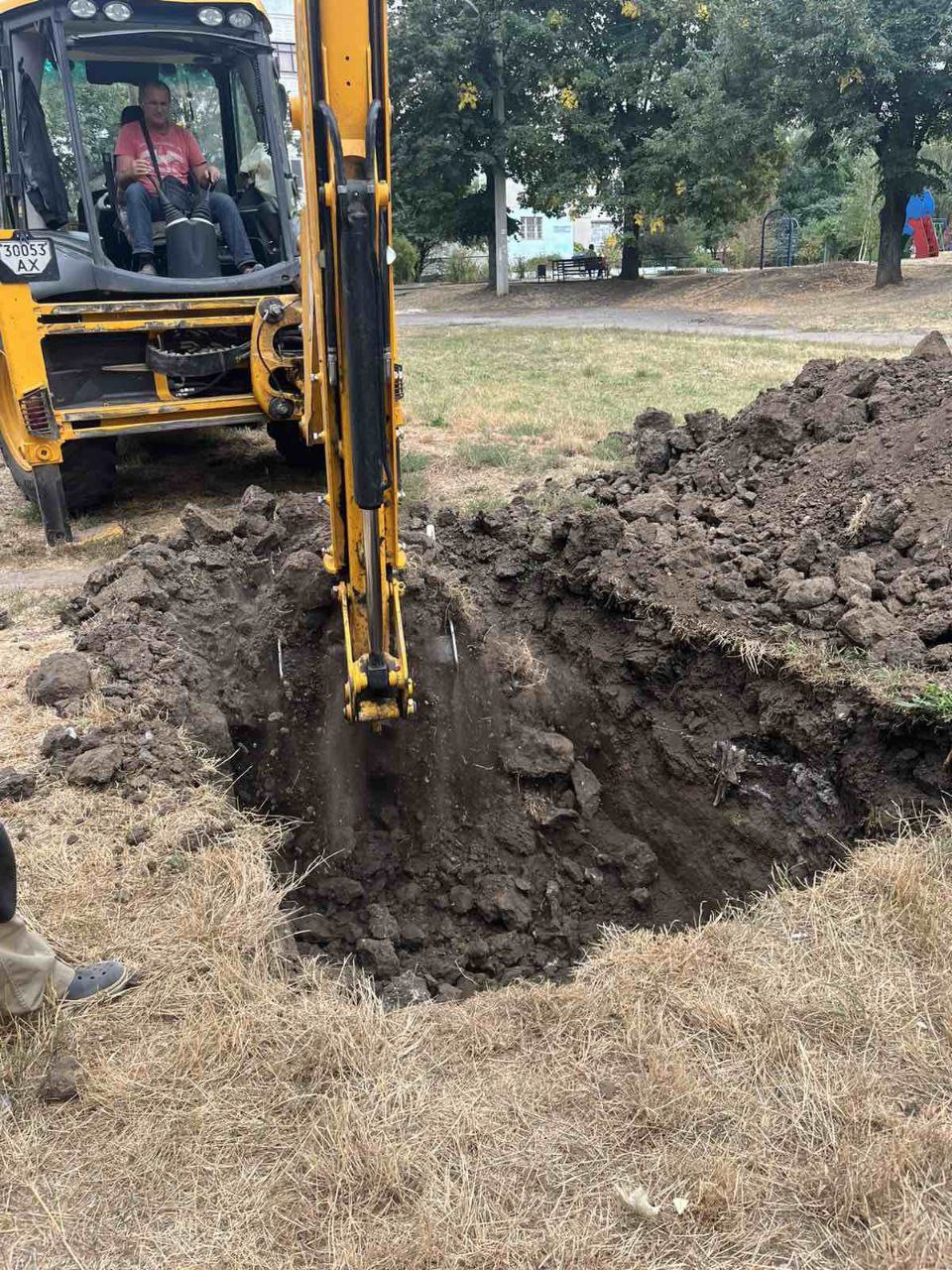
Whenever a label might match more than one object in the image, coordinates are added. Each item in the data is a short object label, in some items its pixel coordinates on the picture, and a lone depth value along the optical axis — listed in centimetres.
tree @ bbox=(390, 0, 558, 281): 2259
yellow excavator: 624
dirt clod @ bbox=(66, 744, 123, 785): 358
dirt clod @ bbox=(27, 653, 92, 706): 414
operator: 651
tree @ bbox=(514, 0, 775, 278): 2164
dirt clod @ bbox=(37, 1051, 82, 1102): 247
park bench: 3212
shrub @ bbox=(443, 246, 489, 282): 3475
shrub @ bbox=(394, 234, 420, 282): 3134
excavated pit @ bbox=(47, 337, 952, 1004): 396
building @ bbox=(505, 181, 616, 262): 4684
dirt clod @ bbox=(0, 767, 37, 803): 353
